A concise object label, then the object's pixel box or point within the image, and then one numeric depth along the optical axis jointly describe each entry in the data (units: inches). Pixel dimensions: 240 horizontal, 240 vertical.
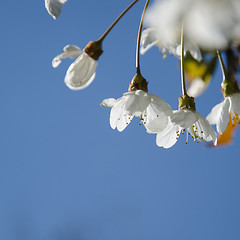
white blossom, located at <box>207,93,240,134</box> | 15.9
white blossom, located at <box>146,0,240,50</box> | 8.2
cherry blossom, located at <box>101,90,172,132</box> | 15.3
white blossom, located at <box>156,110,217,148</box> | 15.6
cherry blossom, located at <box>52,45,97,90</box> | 15.4
